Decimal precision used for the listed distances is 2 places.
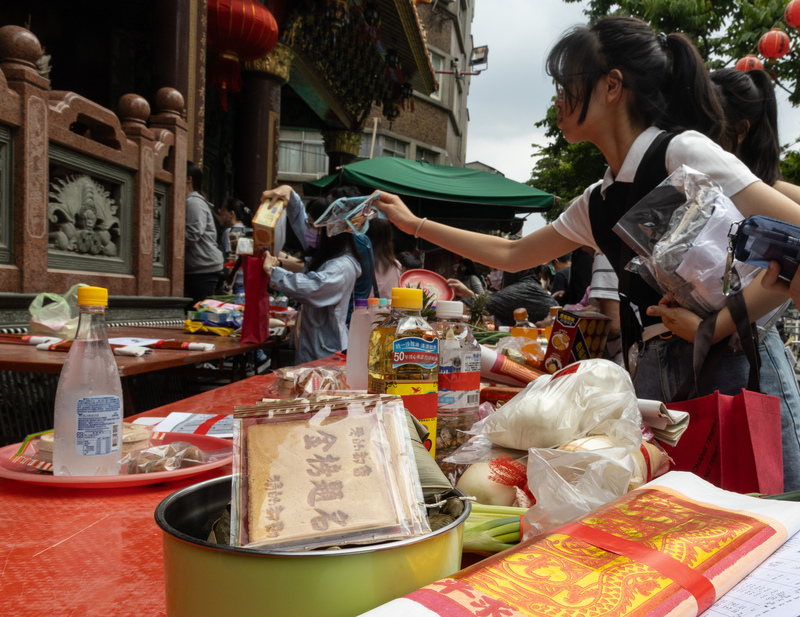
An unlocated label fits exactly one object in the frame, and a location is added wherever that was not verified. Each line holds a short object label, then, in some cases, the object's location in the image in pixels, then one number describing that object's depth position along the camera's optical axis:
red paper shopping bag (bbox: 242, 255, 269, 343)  3.07
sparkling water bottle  0.88
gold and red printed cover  0.41
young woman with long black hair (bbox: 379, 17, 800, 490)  1.36
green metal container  0.39
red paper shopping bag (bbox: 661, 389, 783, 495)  0.93
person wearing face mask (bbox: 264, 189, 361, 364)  3.44
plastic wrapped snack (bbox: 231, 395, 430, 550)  0.45
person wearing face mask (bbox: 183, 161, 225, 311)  5.16
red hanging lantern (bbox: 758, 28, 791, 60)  8.30
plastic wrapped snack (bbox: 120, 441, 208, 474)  0.95
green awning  7.64
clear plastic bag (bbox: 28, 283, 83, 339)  2.57
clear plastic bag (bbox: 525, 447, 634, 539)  0.65
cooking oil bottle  0.88
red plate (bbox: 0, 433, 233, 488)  0.88
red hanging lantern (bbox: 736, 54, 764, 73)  8.42
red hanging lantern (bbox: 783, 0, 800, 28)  7.01
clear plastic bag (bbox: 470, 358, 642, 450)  0.85
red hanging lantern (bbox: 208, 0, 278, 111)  6.24
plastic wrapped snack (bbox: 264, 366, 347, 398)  1.56
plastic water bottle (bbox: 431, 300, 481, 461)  1.07
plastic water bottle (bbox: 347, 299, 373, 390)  1.58
